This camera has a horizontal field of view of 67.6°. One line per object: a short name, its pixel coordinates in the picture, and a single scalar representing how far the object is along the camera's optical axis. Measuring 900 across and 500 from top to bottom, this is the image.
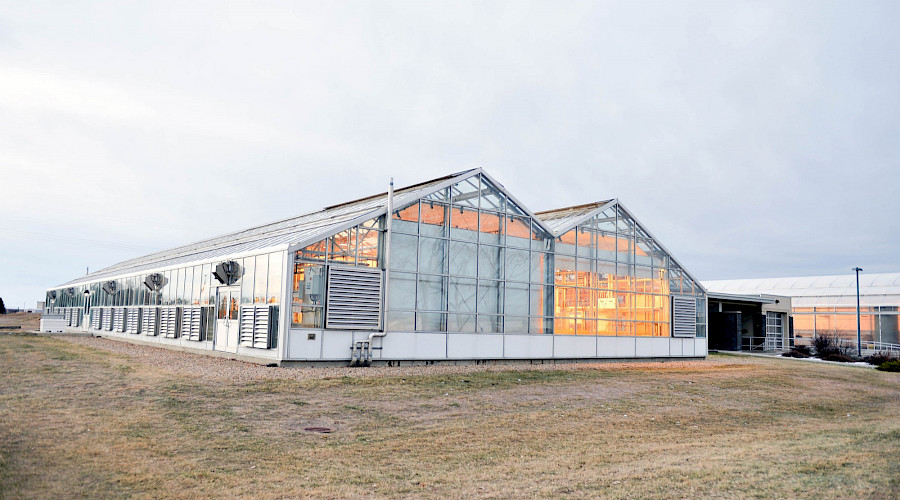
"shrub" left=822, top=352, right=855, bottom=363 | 35.59
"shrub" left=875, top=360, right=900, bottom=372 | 29.83
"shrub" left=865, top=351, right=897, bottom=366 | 34.59
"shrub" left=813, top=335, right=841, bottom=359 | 38.69
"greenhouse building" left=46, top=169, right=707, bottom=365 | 21.21
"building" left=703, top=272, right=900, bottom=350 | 49.69
